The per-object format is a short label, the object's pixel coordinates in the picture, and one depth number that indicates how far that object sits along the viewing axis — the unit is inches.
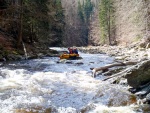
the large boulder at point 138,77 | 376.5
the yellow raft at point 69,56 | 867.1
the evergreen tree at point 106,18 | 2151.8
